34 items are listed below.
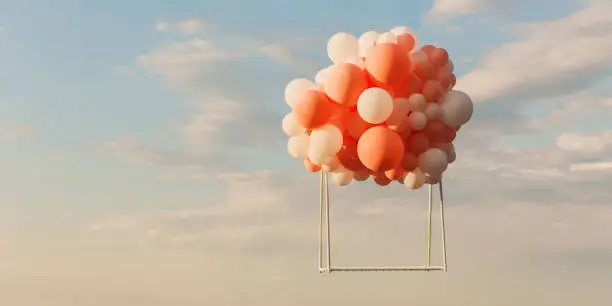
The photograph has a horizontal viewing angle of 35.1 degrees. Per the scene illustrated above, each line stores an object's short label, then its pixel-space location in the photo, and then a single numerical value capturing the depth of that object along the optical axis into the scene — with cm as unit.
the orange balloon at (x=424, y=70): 1232
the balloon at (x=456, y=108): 1223
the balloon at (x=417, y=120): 1209
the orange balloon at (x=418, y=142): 1231
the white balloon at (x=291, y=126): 1295
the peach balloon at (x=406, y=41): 1248
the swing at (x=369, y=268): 1280
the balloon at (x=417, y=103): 1213
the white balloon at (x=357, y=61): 1229
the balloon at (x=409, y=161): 1235
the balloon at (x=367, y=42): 1261
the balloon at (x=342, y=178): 1351
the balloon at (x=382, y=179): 1328
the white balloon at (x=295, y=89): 1233
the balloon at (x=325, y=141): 1202
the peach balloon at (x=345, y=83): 1176
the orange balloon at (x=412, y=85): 1224
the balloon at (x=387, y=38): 1230
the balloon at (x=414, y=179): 1320
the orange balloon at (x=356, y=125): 1214
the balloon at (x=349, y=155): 1248
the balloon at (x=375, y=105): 1156
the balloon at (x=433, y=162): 1232
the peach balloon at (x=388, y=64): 1167
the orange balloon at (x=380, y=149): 1162
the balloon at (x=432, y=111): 1218
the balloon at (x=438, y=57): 1250
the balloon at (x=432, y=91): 1226
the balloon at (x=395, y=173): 1299
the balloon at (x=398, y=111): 1197
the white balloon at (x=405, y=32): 1276
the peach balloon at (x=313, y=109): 1198
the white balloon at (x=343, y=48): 1280
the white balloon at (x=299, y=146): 1302
